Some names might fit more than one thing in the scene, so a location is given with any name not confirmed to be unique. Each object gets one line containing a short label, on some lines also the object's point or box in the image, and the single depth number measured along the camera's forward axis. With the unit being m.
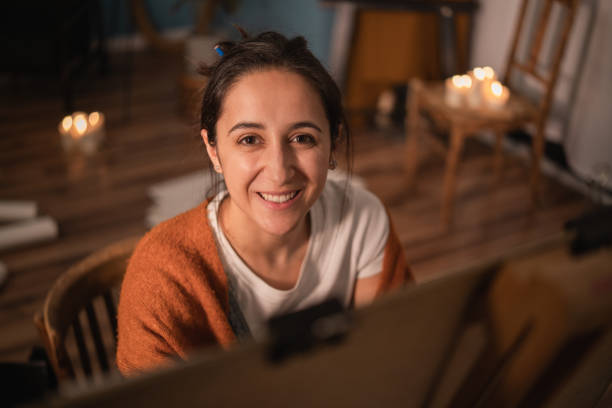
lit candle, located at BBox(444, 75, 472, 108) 2.37
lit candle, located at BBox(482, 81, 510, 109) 2.34
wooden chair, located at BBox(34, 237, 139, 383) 0.83
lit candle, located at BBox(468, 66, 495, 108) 2.35
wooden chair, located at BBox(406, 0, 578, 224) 2.27
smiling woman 0.83
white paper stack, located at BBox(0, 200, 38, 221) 2.34
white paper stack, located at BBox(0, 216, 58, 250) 2.22
